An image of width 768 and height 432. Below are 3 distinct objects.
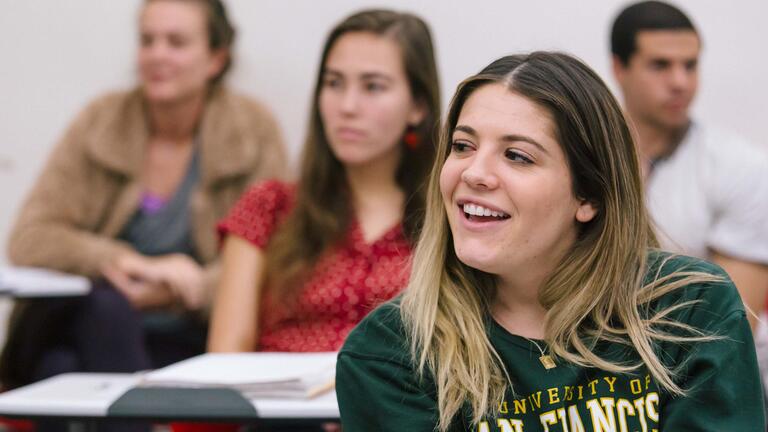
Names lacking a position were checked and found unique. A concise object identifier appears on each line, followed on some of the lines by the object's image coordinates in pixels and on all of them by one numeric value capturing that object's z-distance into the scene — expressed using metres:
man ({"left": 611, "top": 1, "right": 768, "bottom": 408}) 5.89
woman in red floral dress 5.07
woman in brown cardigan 6.39
